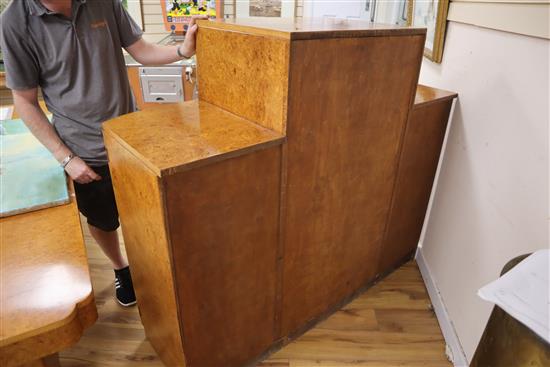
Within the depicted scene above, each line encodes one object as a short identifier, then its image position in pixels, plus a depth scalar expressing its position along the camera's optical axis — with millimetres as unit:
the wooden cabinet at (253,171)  1073
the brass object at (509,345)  734
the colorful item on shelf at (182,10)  3393
